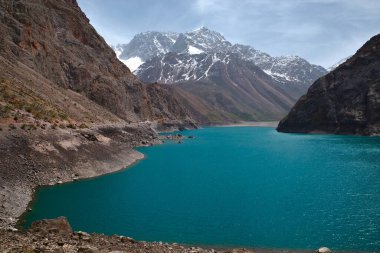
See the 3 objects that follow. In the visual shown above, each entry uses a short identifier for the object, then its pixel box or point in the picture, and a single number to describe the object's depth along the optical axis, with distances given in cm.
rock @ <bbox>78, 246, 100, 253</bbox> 2642
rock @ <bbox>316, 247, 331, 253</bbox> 3477
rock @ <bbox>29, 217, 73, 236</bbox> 3369
